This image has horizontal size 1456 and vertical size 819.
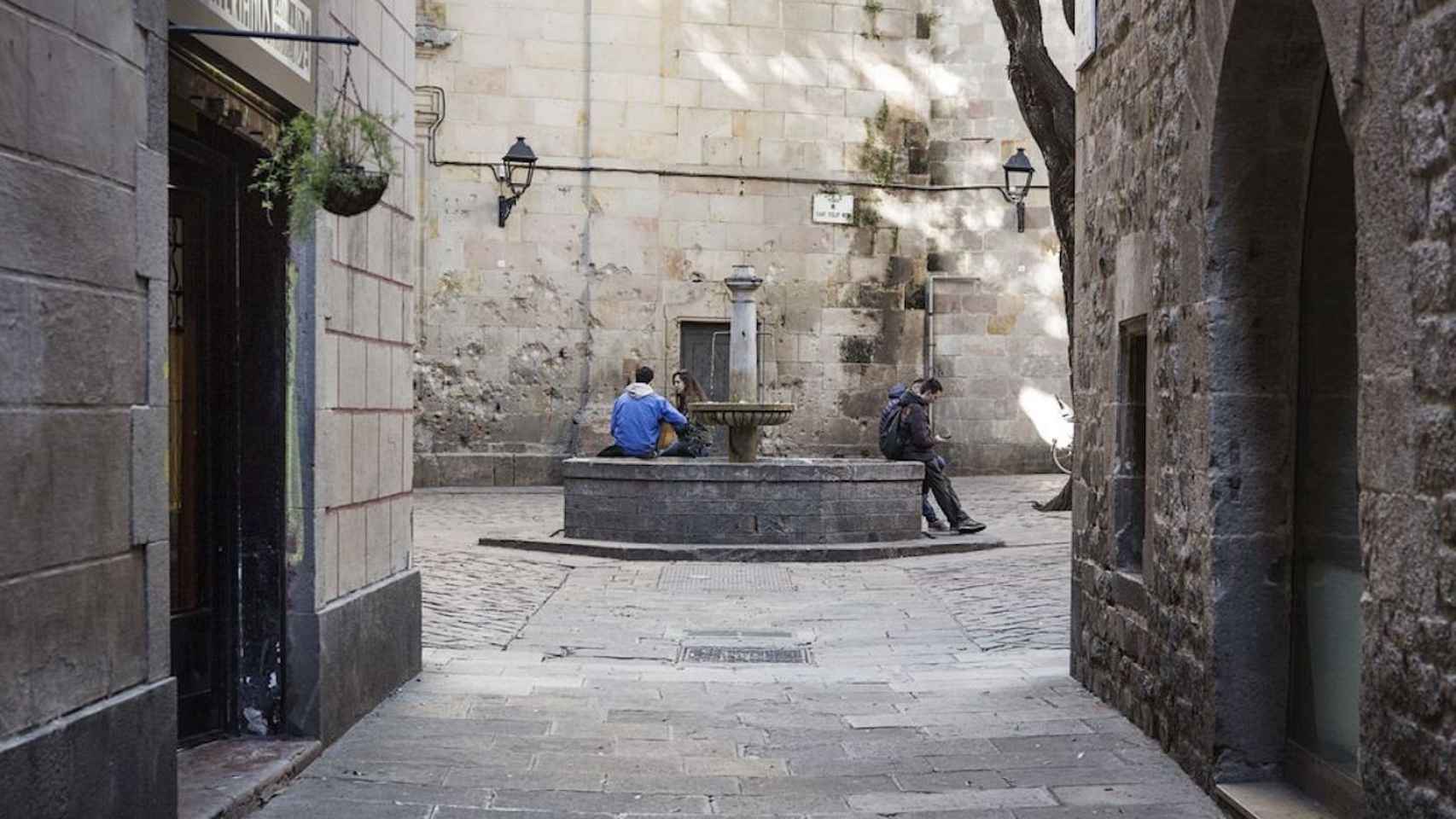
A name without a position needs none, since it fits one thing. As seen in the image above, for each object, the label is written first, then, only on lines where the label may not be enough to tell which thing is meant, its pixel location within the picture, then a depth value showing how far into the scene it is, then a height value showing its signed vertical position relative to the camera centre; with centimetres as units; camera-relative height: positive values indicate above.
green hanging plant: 518 +78
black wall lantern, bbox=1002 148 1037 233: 2105 +292
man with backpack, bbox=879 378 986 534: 1487 -37
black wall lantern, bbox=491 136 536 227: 2019 +295
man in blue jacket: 1507 -14
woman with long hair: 1600 -27
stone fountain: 1380 -84
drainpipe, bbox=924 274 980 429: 2188 +124
